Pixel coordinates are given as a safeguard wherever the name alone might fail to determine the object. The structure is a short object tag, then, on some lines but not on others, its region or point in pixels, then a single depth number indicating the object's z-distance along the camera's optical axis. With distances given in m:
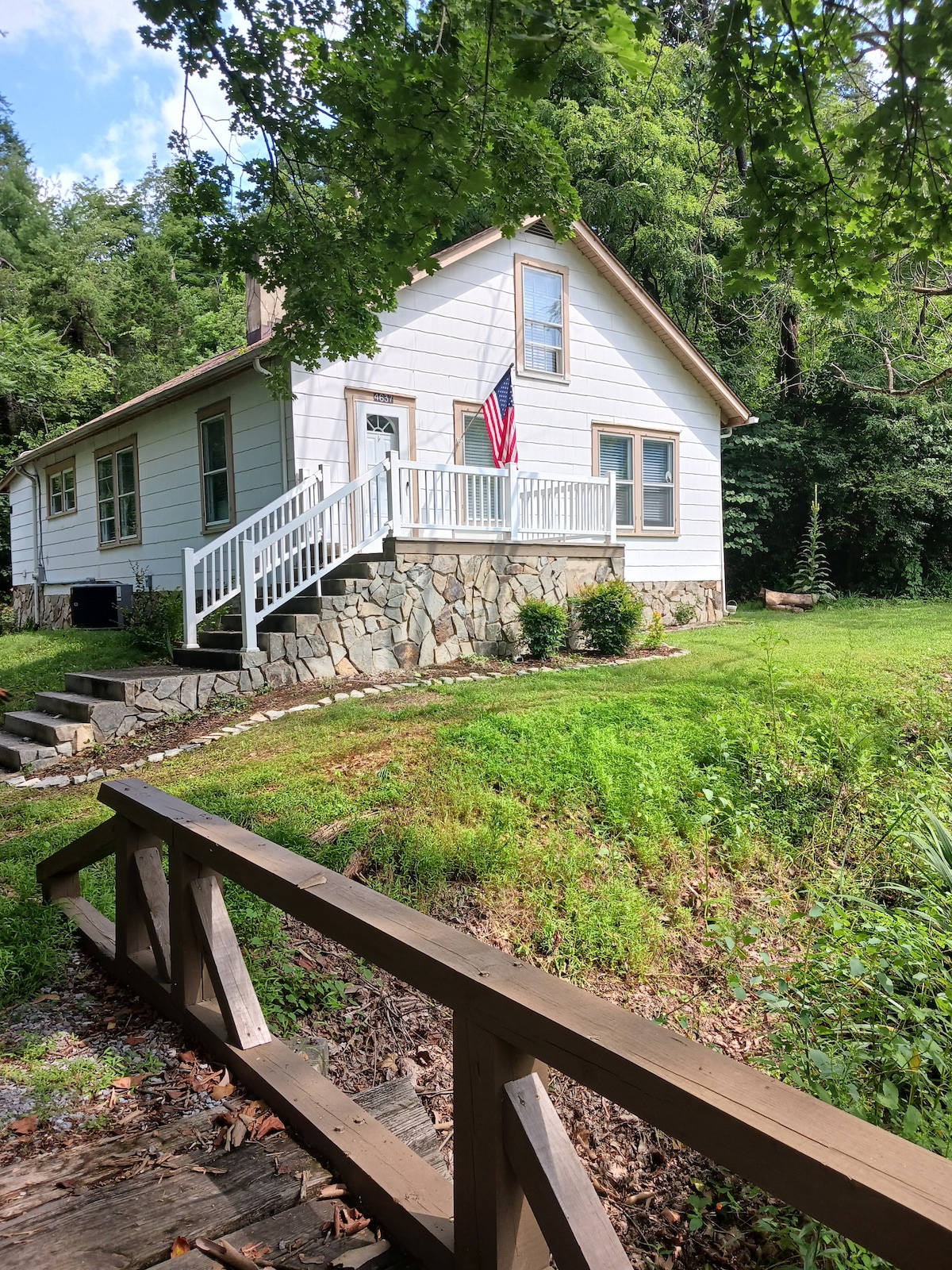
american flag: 10.74
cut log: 16.89
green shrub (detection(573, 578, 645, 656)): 10.48
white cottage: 9.47
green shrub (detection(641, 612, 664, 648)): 10.94
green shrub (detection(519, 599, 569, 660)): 10.25
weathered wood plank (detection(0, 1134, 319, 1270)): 1.84
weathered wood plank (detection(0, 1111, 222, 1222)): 2.07
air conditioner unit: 13.56
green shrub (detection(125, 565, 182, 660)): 9.94
